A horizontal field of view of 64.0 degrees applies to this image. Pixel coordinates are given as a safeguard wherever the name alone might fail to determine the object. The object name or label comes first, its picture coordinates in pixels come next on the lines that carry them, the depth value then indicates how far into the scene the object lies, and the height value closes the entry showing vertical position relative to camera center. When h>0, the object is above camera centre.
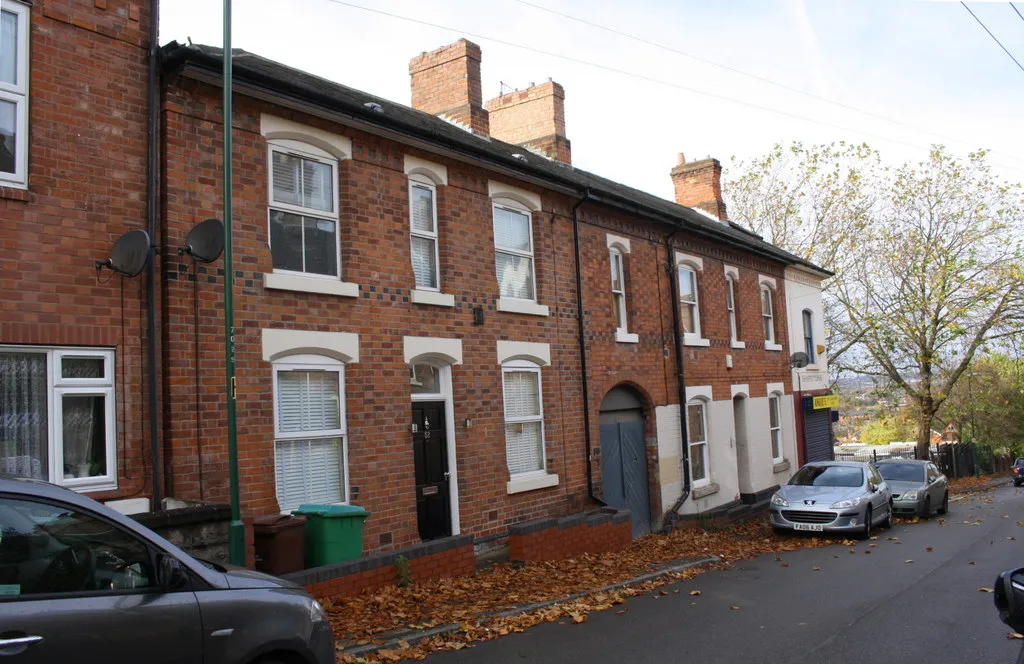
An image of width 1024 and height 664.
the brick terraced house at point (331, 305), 7.73 +1.35
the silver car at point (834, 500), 15.37 -2.11
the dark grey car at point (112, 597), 3.71 -0.85
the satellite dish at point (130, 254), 7.78 +1.61
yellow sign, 24.33 -0.31
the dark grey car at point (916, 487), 19.09 -2.39
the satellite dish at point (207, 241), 8.31 +1.81
